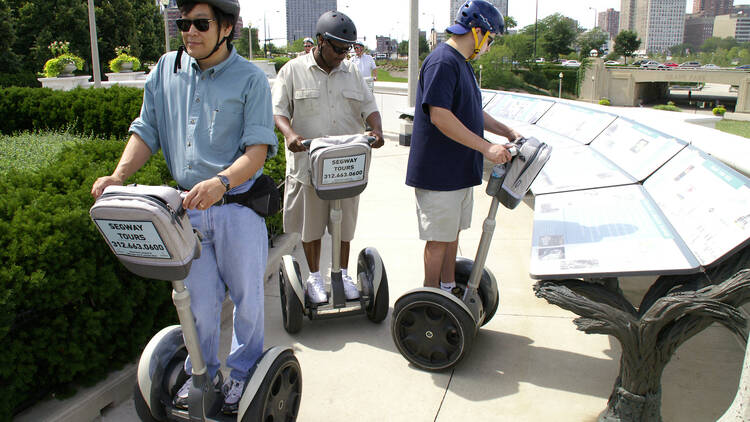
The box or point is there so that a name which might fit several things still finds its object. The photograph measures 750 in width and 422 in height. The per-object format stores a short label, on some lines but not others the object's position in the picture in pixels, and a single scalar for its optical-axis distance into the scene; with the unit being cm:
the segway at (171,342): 201
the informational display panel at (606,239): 275
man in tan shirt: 399
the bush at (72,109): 901
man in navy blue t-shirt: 332
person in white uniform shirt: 1179
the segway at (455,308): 315
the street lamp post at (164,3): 2458
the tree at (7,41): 3556
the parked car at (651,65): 10001
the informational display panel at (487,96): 1055
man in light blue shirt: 239
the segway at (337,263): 326
